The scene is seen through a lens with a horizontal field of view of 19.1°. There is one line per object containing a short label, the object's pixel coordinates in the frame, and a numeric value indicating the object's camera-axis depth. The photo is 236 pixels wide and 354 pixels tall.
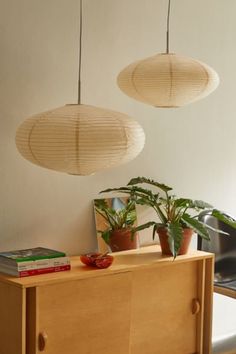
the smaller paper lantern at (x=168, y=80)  3.36
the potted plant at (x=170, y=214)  3.75
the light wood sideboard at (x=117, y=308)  3.20
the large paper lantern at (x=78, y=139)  3.02
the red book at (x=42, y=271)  3.23
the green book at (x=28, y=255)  3.25
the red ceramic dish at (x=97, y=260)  3.44
